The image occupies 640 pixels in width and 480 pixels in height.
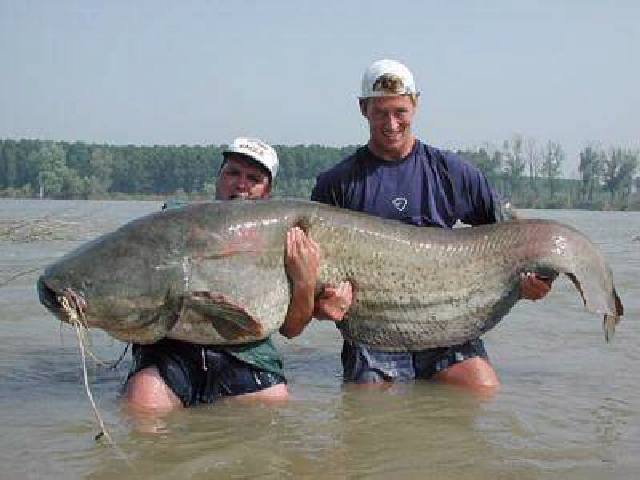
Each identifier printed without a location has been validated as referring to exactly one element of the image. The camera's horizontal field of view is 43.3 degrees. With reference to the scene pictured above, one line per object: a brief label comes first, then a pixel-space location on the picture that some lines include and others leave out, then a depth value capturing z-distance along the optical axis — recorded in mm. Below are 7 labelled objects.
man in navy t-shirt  5031
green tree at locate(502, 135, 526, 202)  92500
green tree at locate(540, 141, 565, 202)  95062
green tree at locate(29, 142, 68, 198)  80812
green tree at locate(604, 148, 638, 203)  85750
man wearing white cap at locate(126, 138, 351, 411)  4387
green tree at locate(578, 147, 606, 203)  87625
